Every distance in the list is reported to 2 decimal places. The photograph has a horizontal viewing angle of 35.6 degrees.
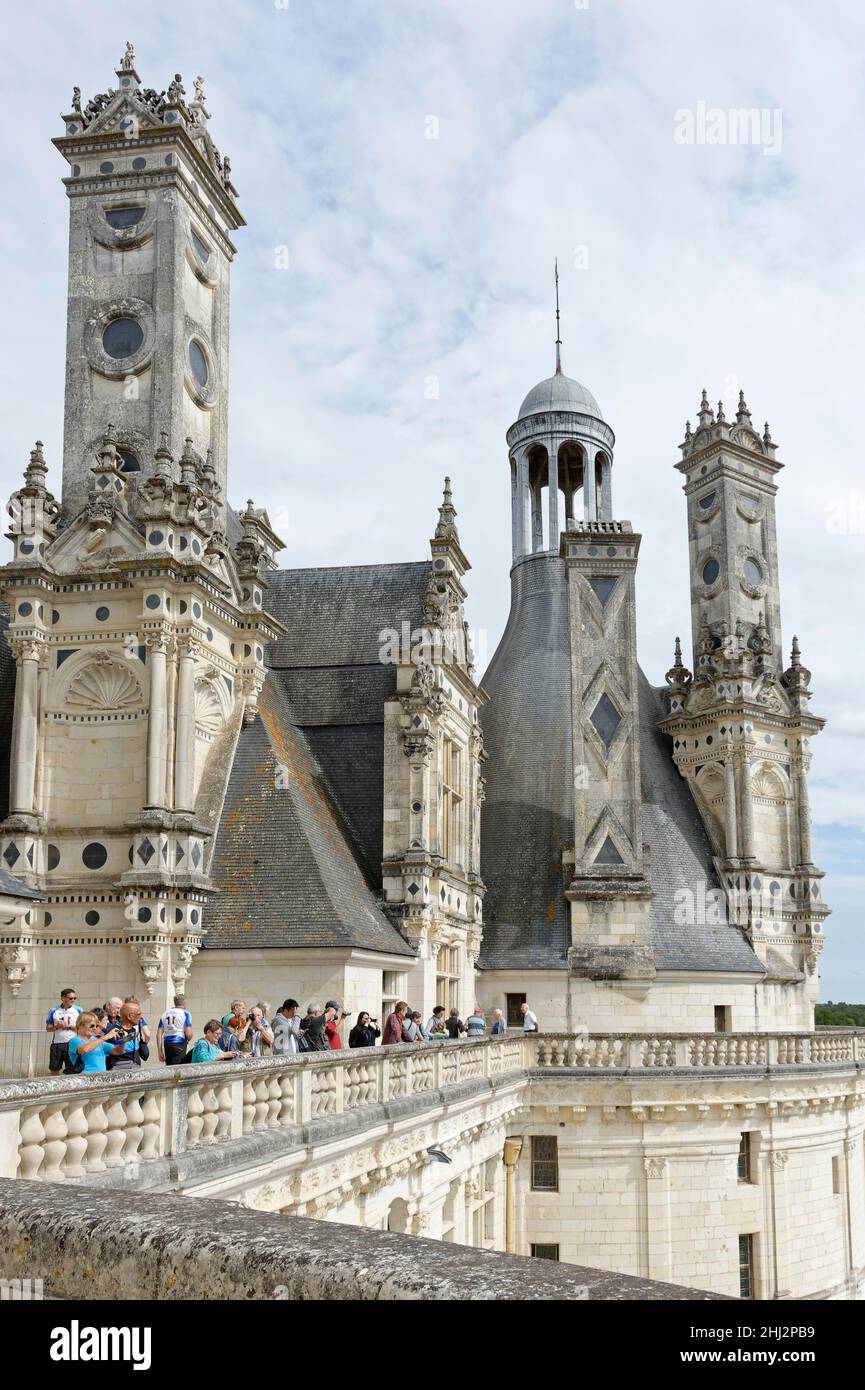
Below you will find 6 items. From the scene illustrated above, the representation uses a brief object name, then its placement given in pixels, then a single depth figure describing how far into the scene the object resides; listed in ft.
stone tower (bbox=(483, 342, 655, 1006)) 116.57
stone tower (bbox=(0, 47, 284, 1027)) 79.36
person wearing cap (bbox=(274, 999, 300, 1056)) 50.52
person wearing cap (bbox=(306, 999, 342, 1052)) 57.82
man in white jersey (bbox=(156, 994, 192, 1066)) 42.47
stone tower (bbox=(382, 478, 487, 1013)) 96.48
